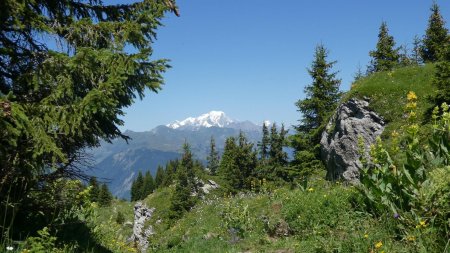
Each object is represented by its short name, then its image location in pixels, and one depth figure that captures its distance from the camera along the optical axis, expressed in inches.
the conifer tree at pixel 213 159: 4214.3
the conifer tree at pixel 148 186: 4448.8
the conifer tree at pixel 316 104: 1204.5
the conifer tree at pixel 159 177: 4521.7
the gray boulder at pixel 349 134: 735.7
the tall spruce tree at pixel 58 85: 216.5
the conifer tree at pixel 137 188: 4594.0
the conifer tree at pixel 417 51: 1694.0
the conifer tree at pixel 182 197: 1914.4
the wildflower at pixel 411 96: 226.1
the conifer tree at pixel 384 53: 1584.6
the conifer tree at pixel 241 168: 1825.9
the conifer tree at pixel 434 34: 1566.2
